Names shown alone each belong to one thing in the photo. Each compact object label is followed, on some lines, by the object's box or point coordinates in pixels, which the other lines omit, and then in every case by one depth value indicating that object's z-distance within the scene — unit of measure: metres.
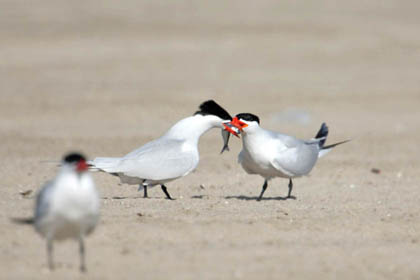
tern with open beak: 16.52
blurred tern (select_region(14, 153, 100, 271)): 9.73
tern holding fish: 15.96
